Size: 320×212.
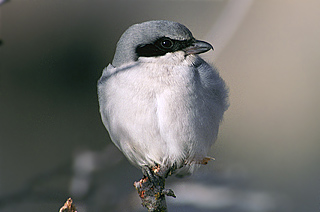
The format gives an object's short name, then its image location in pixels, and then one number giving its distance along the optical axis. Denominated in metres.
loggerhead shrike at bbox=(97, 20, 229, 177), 4.53
